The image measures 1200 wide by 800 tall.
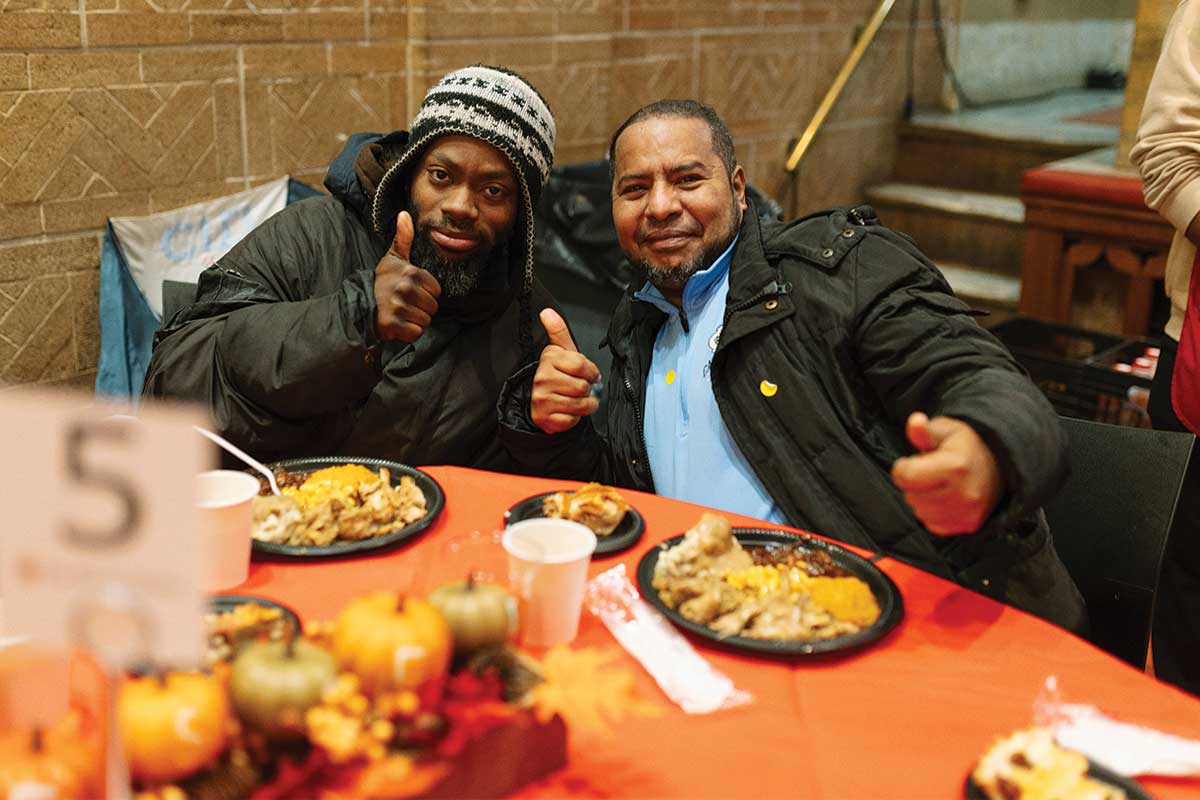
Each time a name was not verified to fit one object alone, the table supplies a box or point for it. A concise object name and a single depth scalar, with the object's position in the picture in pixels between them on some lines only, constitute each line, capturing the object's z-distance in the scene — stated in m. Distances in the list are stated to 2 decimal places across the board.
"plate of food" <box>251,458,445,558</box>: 1.69
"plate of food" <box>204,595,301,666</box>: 1.24
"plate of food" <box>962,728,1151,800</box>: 1.12
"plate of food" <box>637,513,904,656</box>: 1.47
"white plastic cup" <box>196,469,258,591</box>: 1.49
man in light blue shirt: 1.67
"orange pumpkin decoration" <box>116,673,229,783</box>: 1.00
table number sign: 0.90
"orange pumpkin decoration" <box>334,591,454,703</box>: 1.09
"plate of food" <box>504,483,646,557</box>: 1.76
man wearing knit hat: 2.27
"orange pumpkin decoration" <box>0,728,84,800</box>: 0.96
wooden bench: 4.60
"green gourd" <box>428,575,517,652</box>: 1.20
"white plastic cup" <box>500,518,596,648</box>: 1.40
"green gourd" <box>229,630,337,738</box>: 1.04
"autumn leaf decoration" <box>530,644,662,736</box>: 1.24
